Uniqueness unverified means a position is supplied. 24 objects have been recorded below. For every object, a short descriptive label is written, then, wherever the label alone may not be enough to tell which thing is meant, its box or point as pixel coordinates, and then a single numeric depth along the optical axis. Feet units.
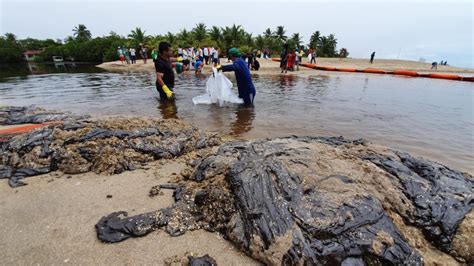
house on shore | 213.66
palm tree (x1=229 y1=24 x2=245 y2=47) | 119.85
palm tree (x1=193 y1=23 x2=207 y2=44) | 120.78
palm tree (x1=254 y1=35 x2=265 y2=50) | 126.93
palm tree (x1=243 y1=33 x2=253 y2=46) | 123.03
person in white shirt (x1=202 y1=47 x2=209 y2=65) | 77.06
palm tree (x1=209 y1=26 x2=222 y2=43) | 121.83
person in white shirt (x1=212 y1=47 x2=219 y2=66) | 71.67
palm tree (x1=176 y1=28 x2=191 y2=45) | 122.00
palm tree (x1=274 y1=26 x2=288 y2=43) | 160.21
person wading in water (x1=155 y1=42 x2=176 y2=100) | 20.66
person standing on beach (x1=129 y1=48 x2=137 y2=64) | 88.74
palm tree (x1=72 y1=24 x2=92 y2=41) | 230.27
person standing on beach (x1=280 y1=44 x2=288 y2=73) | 63.61
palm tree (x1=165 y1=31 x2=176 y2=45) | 121.60
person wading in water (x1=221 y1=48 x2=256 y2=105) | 22.45
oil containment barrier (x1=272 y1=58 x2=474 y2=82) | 58.54
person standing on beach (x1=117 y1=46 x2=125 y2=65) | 95.36
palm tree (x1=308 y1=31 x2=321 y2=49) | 159.74
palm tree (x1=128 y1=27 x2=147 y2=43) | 130.00
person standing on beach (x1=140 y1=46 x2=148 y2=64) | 88.44
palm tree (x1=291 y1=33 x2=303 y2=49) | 152.25
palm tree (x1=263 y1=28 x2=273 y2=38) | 166.29
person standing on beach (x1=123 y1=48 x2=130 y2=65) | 93.83
